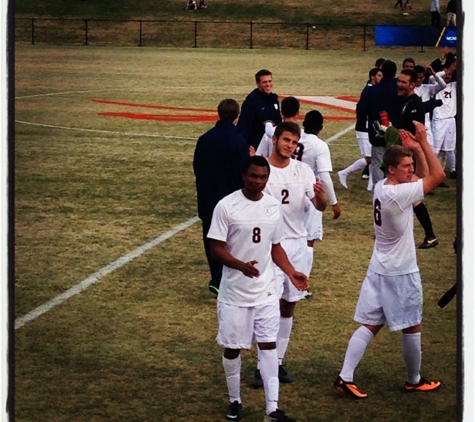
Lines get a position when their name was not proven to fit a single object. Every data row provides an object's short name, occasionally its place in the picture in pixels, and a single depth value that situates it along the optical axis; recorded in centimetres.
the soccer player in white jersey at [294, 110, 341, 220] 1160
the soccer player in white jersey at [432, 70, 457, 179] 2028
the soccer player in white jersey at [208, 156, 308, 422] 849
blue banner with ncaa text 5991
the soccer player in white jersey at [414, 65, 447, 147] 1830
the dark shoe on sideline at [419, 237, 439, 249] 1527
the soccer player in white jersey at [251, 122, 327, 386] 973
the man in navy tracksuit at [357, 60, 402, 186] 1647
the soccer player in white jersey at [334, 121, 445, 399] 897
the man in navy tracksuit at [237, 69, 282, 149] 1489
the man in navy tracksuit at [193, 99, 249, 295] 1205
